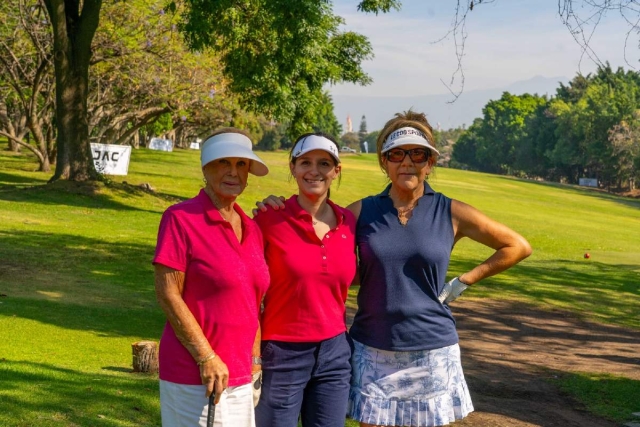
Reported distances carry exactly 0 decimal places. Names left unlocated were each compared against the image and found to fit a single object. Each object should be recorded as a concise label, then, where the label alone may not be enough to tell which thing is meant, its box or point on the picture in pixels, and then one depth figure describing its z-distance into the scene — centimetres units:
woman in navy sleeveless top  441
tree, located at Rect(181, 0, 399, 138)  1970
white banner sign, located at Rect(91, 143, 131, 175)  3353
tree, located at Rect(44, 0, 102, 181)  2527
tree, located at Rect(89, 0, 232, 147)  3083
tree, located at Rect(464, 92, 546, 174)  13538
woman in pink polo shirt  379
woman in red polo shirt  427
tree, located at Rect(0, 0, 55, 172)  2970
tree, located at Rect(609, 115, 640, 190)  8306
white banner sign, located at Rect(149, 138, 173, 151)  8306
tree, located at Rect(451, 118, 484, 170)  15938
